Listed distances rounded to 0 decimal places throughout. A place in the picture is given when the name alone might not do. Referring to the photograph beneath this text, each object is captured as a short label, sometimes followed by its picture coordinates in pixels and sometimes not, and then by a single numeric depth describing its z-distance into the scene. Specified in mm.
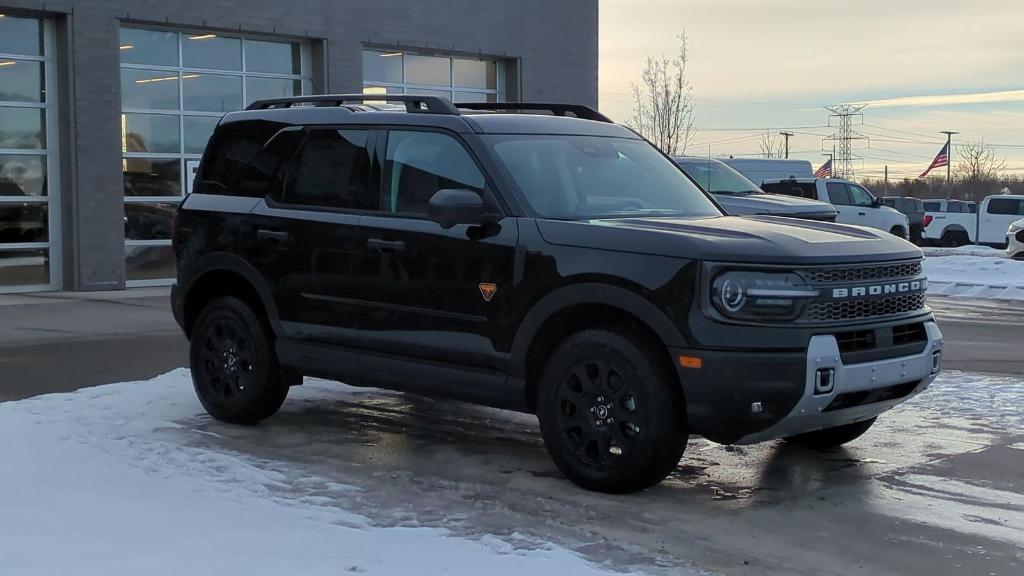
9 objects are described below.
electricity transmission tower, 94000
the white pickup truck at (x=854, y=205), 27172
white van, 31438
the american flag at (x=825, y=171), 56331
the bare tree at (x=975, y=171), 95775
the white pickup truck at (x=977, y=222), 35250
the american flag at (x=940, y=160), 58562
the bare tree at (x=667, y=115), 42875
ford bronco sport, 5543
